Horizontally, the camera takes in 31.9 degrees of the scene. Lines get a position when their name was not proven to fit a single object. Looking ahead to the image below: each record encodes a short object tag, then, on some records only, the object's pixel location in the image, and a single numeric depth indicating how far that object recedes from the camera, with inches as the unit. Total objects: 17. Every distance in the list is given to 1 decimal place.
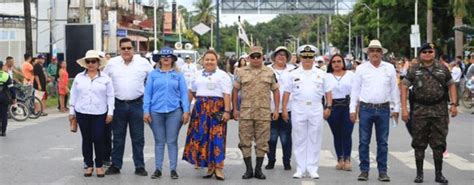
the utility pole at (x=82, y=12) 1427.2
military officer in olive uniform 426.3
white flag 1342.0
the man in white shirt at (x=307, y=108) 447.5
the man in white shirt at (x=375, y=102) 438.9
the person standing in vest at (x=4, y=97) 706.2
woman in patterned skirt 440.1
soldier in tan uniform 442.0
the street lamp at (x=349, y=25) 3683.1
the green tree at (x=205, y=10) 4716.0
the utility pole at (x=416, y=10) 1785.2
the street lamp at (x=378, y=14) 2139.5
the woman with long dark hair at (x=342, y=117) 484.7
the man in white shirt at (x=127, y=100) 456.1
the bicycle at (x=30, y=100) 909.1
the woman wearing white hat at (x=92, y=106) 444.5
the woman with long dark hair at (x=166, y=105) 441.7
